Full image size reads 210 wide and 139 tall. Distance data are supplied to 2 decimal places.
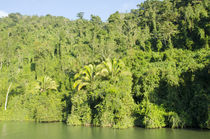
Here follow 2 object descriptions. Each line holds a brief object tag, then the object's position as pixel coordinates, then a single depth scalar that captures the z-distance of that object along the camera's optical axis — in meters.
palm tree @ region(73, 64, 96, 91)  24.45
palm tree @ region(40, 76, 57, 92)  31.78
